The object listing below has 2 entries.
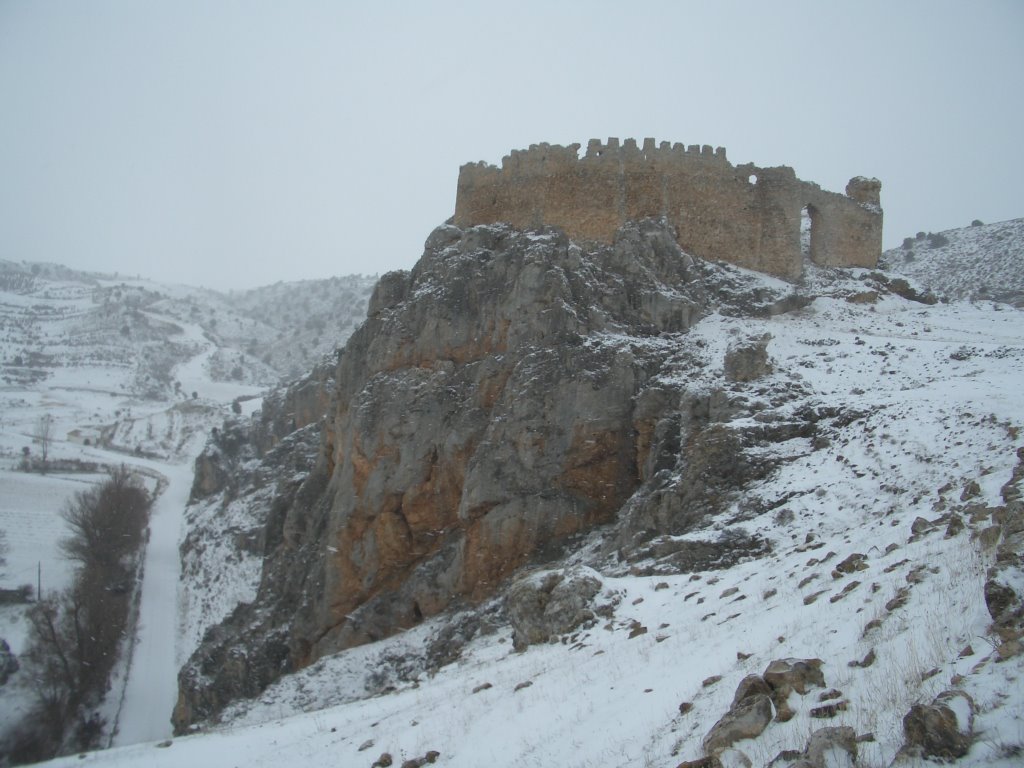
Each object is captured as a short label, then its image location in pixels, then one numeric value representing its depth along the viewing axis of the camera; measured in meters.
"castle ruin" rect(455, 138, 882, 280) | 30.41
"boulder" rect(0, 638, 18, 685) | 37.25
